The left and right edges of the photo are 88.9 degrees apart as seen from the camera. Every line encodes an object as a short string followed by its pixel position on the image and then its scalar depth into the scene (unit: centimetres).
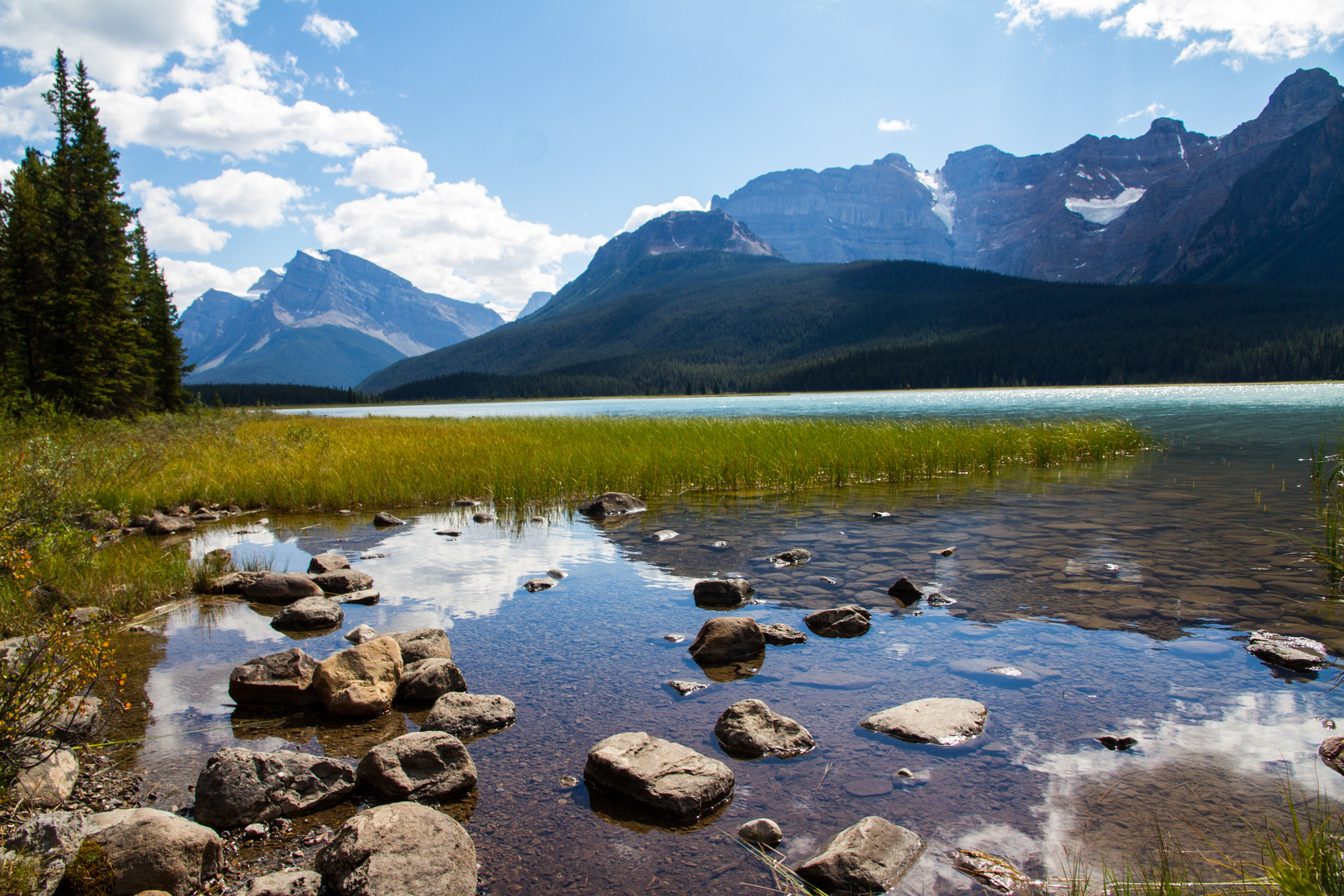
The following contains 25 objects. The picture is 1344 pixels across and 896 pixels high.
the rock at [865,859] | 344
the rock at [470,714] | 525
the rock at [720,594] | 871
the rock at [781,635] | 728
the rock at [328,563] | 1045
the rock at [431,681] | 596
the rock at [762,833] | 386
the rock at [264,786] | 409
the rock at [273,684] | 587
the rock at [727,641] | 676
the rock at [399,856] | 335
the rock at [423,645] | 664
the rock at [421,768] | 433
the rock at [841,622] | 746
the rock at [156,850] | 336
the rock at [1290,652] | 619
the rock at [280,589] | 914
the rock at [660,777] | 418
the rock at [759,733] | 489
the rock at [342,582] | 956
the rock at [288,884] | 336
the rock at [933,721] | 503
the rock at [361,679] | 565
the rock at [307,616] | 801
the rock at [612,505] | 1593
